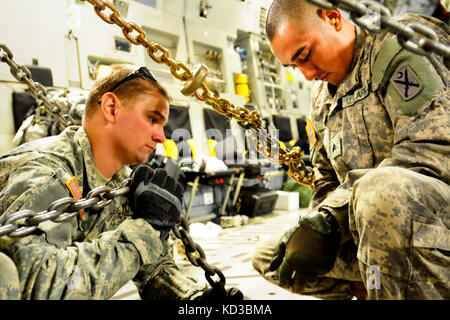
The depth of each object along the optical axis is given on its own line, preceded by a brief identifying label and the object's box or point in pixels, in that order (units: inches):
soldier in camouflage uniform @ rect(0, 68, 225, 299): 32.7
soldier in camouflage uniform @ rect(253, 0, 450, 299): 33.4
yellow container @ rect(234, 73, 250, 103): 236.4
